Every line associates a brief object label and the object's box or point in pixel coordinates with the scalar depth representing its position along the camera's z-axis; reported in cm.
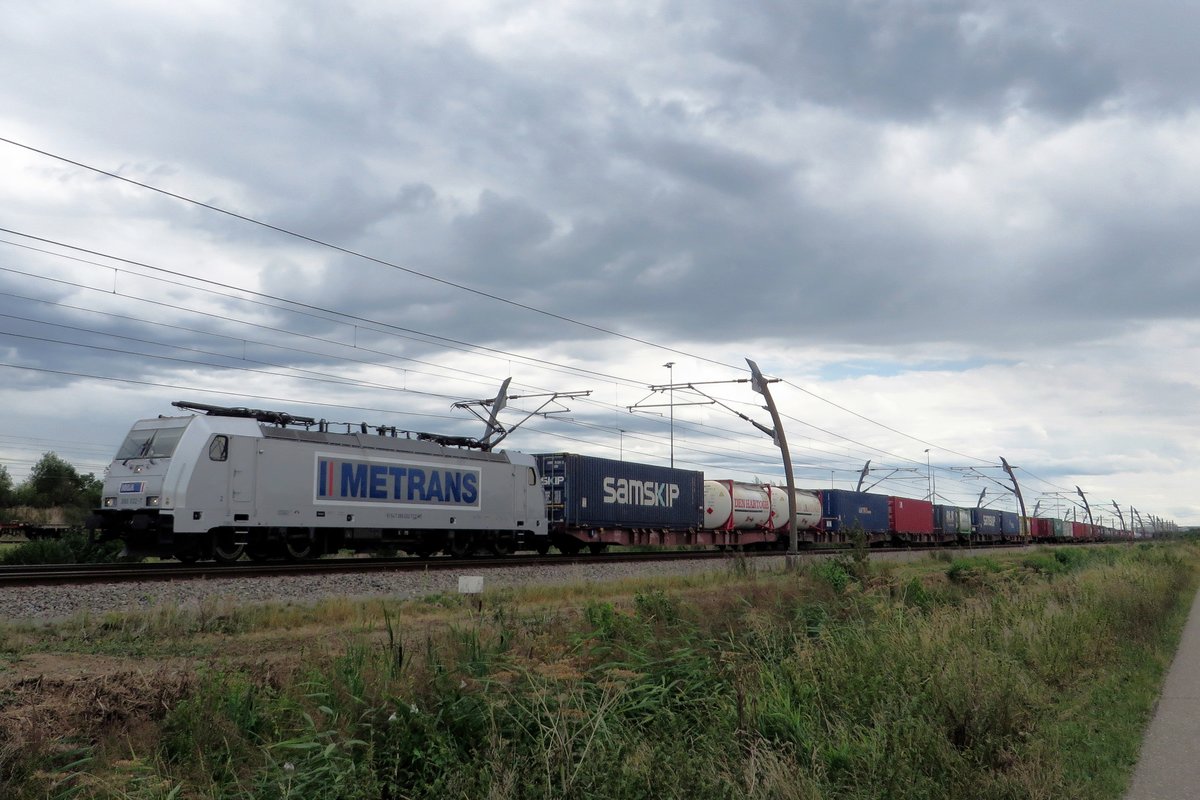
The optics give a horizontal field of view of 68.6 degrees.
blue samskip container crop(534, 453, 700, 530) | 3172
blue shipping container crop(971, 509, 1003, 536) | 7181
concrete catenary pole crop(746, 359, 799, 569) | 2847
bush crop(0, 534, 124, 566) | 2388
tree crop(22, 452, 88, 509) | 7825
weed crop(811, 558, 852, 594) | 1647
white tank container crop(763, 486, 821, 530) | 4356
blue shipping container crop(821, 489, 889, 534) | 4769
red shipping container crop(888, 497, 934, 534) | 5525
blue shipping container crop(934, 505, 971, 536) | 6303
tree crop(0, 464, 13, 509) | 7925
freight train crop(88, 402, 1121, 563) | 1956
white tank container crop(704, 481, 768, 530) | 3906
